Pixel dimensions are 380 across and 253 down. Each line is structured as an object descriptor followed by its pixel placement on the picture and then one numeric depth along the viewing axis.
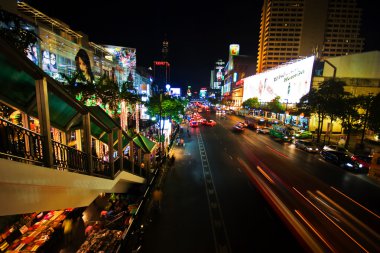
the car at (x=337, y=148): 25.65
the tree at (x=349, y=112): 28.75
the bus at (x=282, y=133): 34.42
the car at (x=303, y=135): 35.75
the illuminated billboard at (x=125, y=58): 39.12
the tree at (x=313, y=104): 32.68
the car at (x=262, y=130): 41.59
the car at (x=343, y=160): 20.68
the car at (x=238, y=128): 43.41
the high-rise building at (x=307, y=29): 109.44
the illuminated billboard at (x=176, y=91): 126.50
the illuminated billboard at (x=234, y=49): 186.75
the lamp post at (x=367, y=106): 27.79
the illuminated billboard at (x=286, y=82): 49.97
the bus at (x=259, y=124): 48.47
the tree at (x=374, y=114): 25.53
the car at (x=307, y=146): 27.44
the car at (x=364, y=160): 20.83
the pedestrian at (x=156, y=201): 12.41
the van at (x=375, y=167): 18.78
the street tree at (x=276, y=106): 58.17
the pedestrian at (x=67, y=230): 8.52
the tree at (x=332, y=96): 30.06
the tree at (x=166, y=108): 34.14
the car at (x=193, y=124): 48.89
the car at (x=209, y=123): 51.91
